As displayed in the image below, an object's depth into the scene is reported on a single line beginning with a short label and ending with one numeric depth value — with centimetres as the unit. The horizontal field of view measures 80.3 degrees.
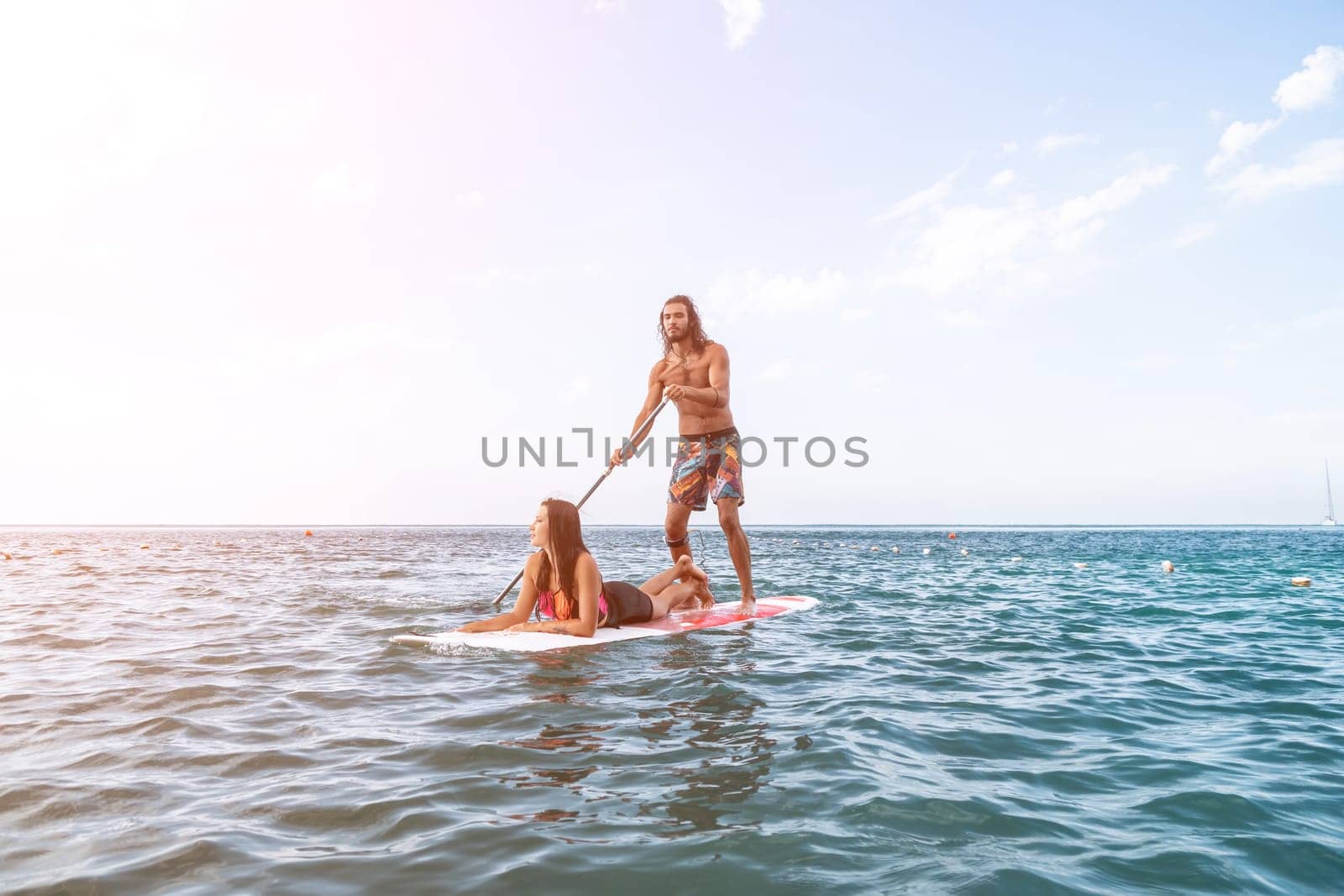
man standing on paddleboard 933
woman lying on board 732
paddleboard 726
